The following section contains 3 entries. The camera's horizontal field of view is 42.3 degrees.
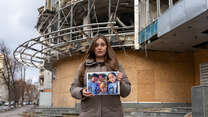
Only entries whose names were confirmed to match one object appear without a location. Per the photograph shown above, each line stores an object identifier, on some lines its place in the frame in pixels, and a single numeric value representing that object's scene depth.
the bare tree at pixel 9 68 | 38.09
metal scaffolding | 18.09
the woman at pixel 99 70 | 2.61
